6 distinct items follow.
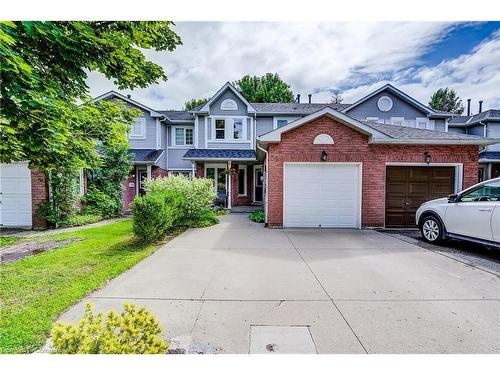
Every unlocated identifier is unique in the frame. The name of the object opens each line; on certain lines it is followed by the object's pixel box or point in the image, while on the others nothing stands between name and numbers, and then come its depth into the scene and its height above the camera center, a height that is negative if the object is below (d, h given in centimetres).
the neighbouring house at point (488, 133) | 1675 +337
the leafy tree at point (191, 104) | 3519 +1067
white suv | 542 -79
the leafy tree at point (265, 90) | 3008 +1108
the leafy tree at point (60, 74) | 313 +163
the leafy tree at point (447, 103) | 3619 +1155
